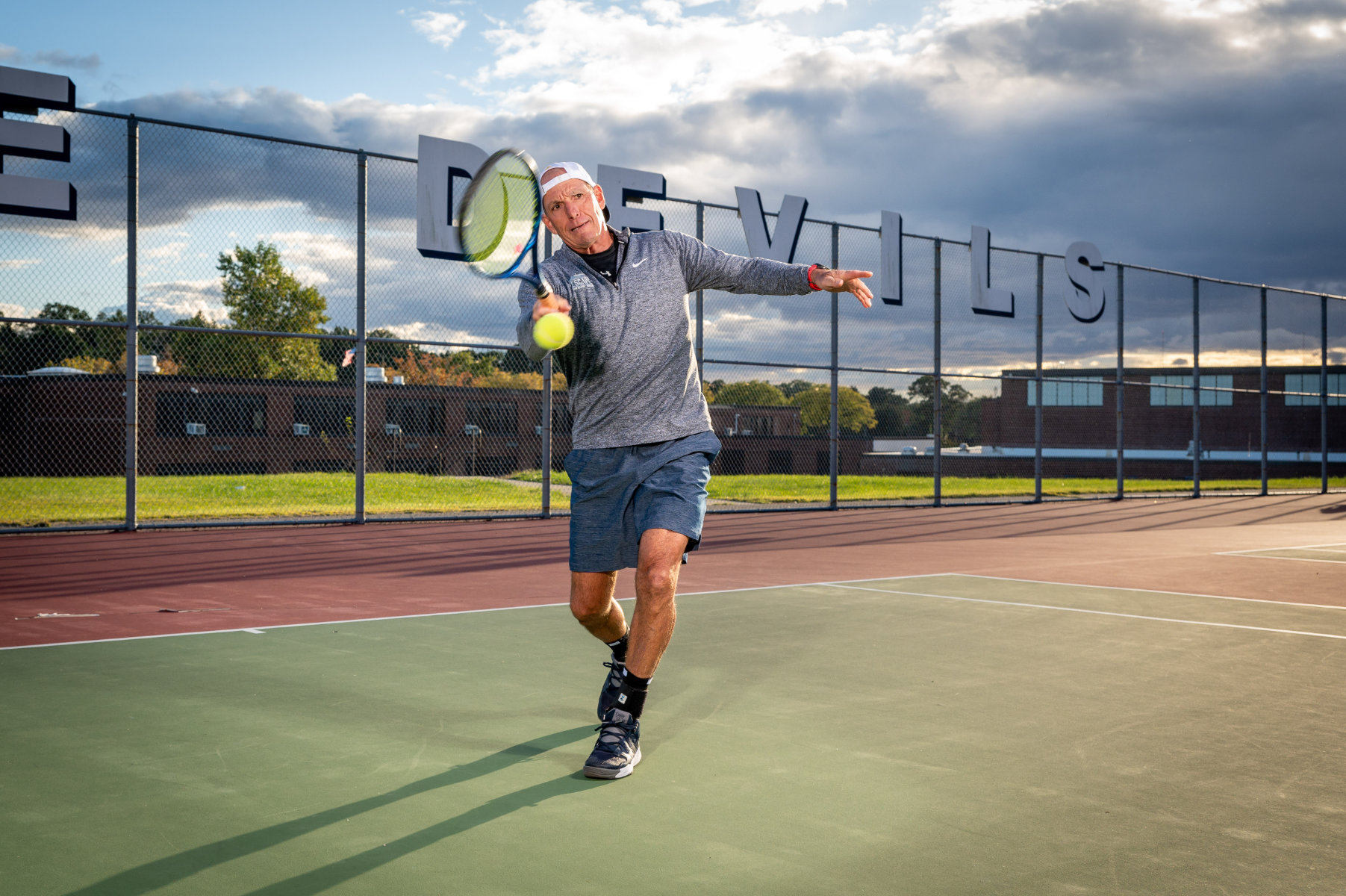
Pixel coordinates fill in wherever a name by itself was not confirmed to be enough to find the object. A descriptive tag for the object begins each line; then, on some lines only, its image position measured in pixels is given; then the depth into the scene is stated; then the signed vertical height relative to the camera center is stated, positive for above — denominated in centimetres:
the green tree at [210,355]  1855 +142
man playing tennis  361 +6
